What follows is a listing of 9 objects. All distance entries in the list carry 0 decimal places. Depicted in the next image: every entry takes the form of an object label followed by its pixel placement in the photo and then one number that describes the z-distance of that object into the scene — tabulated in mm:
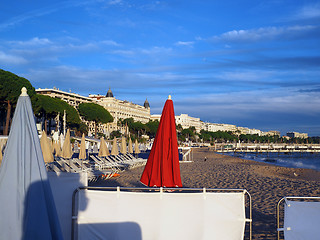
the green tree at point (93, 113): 80688
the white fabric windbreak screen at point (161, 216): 4293
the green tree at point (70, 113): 63962
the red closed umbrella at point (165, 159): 6203
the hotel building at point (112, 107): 101319
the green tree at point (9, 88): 40312
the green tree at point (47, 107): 58688
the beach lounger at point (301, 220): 4309
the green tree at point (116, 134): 100350
